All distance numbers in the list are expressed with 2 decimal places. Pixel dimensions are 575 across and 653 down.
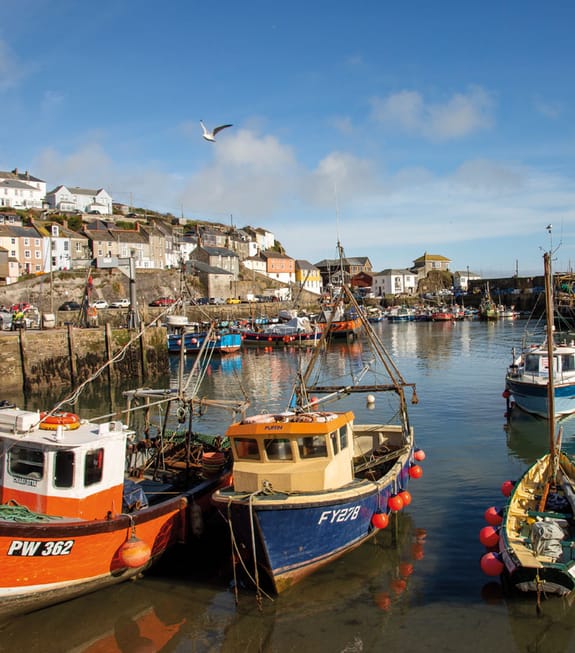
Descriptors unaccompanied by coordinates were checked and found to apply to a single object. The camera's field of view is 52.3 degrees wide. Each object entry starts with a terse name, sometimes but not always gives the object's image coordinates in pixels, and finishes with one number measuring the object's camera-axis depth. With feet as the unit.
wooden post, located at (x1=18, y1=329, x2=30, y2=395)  117.39
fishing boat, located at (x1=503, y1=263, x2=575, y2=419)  80.12
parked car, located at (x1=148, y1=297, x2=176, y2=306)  248.93
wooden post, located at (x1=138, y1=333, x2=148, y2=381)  136.67
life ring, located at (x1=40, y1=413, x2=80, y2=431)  38.01
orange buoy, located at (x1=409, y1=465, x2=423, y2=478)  52.34
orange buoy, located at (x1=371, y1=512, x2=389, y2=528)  41.75
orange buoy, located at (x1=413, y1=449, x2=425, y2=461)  55.83
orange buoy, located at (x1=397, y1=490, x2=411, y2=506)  45.55
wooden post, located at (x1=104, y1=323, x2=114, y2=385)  130.93
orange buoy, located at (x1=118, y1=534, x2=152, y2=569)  35.65
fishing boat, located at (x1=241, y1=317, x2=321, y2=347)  217.36
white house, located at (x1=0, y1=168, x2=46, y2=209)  355.56
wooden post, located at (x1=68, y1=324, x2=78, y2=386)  123.95
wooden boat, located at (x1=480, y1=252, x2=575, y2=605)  33.50
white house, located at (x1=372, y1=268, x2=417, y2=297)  442.91
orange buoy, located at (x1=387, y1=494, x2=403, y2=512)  43.98
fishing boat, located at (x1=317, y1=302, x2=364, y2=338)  231.91
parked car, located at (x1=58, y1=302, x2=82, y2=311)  225.76
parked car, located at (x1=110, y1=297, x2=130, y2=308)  231.65
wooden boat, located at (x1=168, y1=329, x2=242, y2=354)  188.55
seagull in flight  70.77
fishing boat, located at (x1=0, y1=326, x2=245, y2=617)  32.83
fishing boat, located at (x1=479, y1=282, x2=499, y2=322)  311.27
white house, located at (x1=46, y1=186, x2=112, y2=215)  373.46
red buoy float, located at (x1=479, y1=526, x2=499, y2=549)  38.70
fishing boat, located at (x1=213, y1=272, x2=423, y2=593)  35.50
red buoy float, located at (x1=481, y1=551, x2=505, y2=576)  35.63
